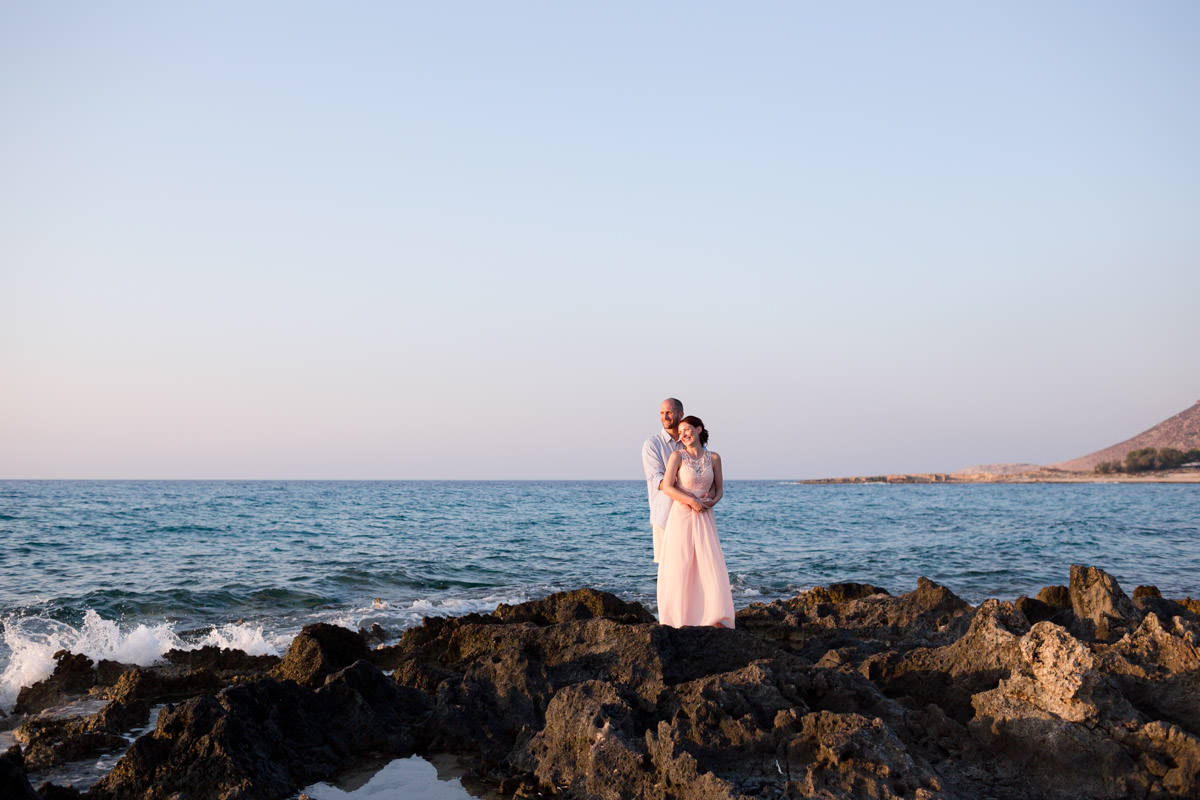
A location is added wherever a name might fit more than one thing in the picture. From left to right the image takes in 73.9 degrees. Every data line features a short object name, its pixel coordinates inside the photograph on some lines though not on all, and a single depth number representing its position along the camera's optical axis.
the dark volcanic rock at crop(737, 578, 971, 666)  8.24
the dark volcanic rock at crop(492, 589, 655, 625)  9.05
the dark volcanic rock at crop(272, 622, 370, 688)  7.05
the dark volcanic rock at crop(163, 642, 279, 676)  8.10
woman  8.09
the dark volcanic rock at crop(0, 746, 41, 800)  3.77
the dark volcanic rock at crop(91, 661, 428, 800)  4.68
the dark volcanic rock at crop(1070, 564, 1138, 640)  8.05
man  8.72
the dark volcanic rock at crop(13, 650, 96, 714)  7.16
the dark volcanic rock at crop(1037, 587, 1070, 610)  10.02
